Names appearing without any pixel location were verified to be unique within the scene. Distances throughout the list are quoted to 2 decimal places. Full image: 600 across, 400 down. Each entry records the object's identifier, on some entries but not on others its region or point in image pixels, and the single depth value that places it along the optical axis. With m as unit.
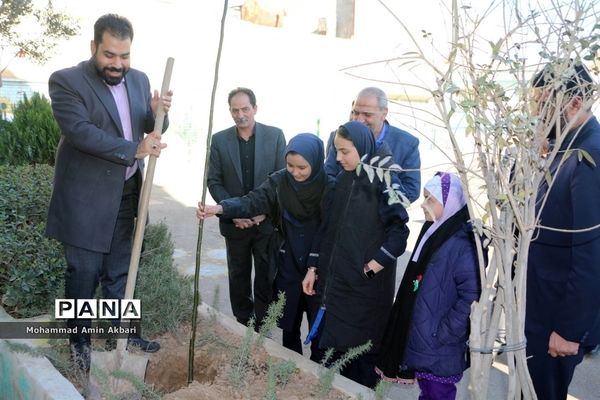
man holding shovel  2.74
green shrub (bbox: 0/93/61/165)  5.91
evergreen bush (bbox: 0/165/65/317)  3.38
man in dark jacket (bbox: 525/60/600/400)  2.30
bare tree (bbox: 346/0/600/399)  1.75
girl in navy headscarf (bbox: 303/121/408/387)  2.96
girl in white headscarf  2.58
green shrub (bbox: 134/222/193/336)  3.44
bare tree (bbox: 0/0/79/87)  7.41
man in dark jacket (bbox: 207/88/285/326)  4.08
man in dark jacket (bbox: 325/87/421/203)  3.75
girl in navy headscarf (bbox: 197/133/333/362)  3.31
